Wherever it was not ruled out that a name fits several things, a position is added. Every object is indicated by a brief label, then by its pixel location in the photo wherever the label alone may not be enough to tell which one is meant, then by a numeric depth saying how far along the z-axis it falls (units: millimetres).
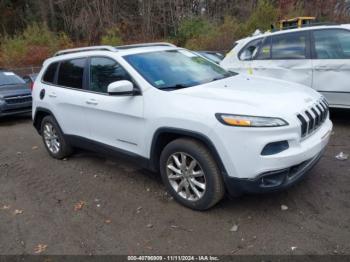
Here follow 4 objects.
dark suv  9703
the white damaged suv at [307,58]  6160
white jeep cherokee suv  3434
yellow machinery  16933
